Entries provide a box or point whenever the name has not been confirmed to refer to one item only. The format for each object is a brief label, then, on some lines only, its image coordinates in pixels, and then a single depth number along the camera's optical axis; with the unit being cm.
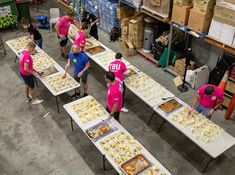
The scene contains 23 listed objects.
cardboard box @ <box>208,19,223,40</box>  718
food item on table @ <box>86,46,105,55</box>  895
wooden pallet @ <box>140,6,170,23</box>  870
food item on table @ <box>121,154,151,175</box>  510
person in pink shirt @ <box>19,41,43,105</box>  723
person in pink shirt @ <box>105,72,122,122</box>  586
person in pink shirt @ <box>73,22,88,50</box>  855
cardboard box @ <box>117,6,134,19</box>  1062
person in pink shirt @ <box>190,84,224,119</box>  603
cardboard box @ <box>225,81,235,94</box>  778
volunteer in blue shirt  736
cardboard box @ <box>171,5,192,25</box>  784
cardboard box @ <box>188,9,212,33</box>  743
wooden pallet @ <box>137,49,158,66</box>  1007
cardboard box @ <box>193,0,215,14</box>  721
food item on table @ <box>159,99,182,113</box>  671
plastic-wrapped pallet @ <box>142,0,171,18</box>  846
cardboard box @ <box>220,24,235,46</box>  695
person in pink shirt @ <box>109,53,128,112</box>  719
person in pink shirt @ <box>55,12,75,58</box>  956
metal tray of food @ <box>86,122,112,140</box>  587
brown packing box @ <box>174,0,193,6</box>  784
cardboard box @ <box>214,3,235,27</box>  673
